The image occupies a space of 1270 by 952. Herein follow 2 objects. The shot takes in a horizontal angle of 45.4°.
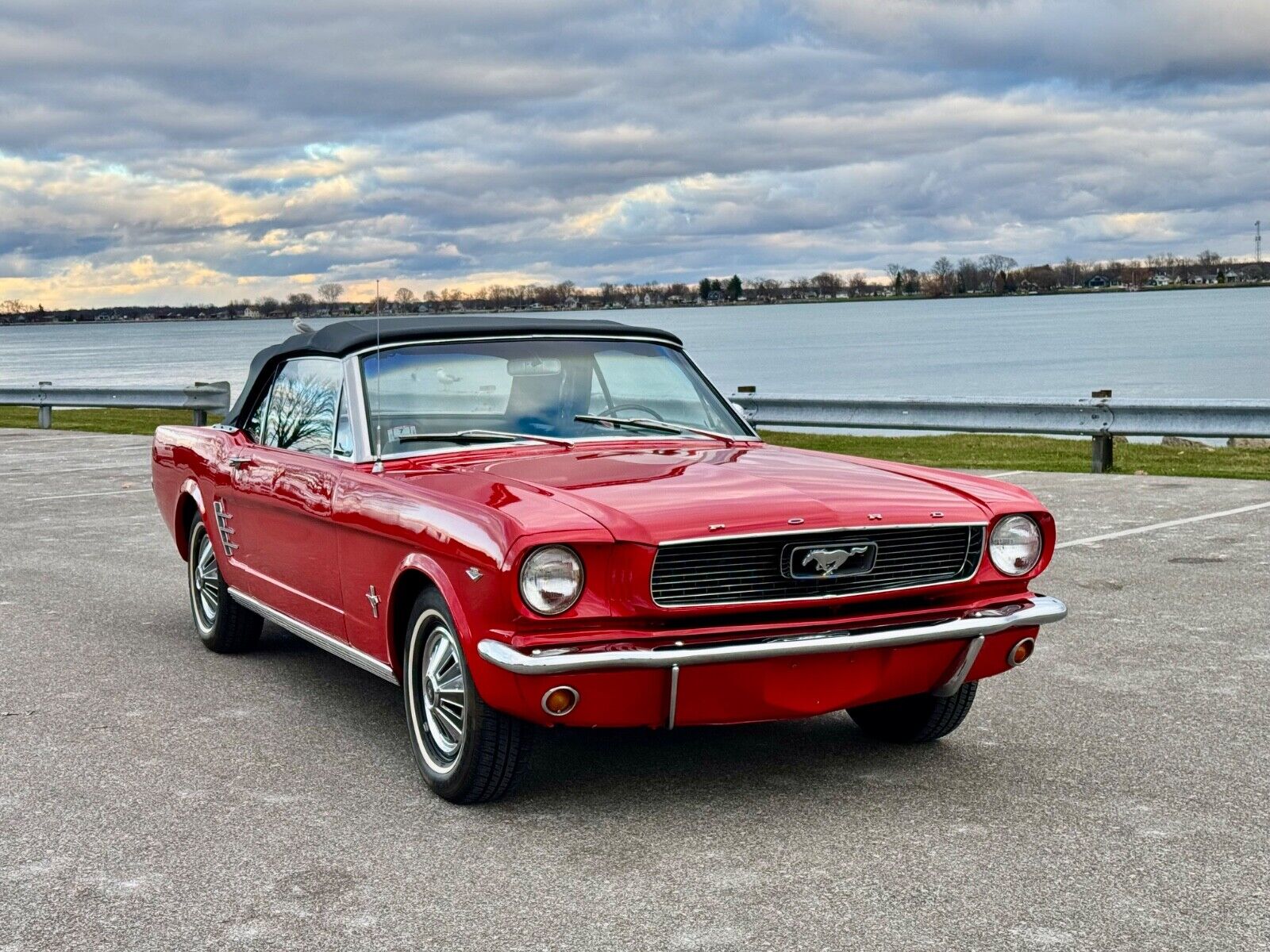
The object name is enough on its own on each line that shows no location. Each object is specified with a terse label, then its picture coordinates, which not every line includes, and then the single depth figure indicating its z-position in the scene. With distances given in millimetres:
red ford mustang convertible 4289
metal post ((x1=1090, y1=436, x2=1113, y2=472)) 15102
